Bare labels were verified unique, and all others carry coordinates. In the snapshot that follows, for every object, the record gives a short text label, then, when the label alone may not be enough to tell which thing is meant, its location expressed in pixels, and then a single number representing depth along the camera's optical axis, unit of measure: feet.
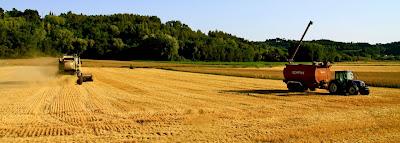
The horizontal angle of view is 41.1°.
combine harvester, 137.08
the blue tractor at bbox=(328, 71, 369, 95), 98.19
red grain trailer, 102.27
